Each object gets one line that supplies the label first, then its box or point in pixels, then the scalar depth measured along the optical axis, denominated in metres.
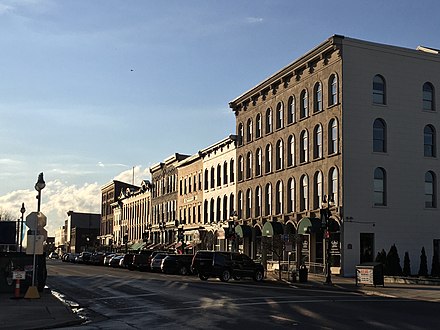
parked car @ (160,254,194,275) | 51.09
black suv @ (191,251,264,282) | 40.62
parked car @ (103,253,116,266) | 73.31
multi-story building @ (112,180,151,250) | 97.88
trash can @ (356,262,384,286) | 35.21
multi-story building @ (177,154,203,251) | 75.12
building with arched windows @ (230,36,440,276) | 45.47
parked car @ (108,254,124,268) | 68.91
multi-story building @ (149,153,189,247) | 84.72
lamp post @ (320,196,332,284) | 37.09
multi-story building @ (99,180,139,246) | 122.38
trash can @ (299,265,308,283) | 39.72
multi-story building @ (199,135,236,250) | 66.62
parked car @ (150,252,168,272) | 53.25
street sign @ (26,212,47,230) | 25.06
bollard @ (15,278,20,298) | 25.06
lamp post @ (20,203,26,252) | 42.81
